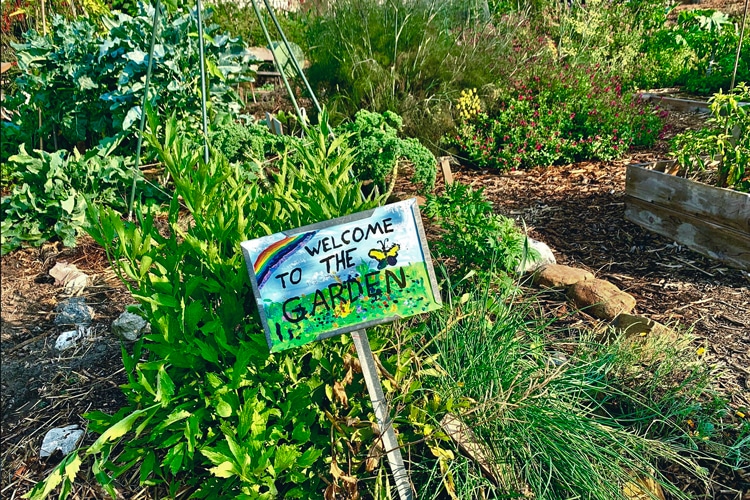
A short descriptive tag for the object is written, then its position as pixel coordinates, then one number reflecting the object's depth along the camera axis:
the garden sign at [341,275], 1.59
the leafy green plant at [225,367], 1.57
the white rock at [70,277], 3.46
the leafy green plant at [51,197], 4.01
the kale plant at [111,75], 4.22
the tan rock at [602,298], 2.73
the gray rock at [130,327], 2.73
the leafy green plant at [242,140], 4.14
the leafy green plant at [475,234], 2.59
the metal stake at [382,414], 1.69
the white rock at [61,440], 2.21
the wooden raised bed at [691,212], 3.10
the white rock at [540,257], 3.05
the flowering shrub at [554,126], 4.85
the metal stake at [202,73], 2.31
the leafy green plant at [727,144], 3.19
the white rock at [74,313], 3.06
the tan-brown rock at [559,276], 2.95
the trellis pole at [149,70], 2.48
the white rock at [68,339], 2.85
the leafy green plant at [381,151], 3.76
